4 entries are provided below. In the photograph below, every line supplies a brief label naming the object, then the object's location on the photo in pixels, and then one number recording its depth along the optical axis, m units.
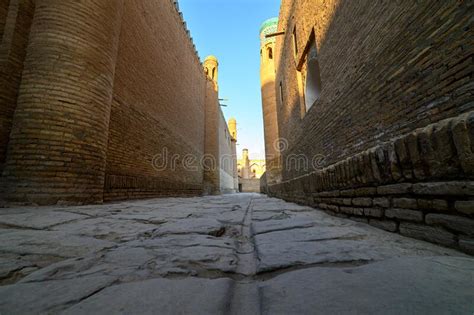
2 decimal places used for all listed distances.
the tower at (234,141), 30.15
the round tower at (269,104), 13.52
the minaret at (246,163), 40.67
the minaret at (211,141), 14.82
